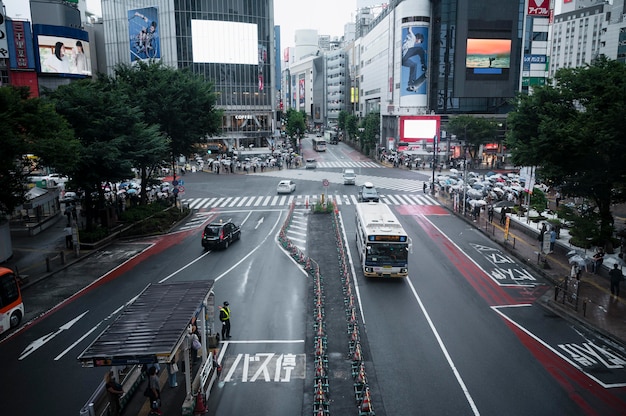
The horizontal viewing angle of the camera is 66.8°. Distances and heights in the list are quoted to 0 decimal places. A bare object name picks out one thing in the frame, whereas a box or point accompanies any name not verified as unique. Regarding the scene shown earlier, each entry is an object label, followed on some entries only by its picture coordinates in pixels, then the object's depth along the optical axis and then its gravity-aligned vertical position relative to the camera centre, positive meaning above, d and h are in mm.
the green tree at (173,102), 41175 +1914
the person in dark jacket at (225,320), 17328 -7170
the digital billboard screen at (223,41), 94188 +16313
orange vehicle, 18450 -6934
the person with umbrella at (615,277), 21297 -6929
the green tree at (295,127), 113375 -1120
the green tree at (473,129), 72375 -1091
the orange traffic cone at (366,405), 12462 -7347
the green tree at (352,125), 118962 -602
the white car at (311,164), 75812 -6535
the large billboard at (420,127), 81812 -822
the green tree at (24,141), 22625 -805
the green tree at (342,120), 148288 +863
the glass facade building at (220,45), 92812 +15634
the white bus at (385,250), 23156 -6231
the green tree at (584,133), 23828 -600
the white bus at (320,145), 109188 -5157
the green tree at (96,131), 30438 -475
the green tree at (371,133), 97000 -2118
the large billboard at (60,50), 79438 +12591
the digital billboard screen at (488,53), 80375 +11541
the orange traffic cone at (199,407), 12877 -7581
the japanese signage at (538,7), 73250 +17550
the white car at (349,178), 58312 -6721
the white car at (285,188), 51750 -6993
